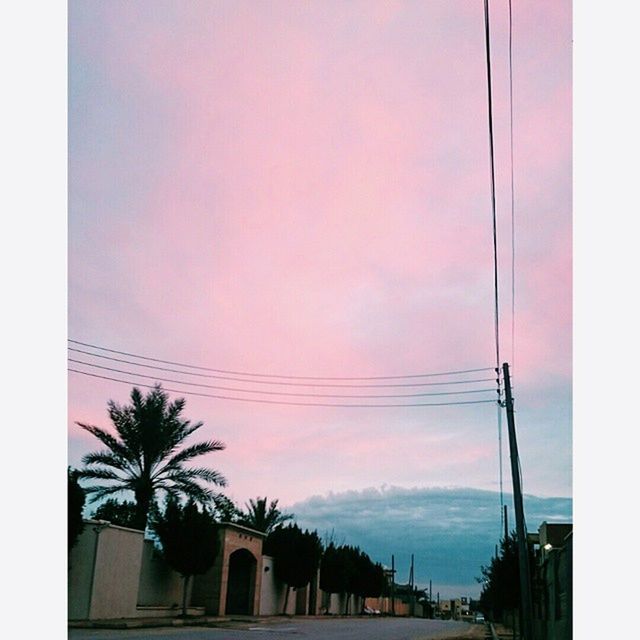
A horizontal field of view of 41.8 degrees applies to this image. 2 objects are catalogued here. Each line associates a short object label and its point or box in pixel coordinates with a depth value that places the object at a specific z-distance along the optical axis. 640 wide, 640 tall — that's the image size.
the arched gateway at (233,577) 13.58
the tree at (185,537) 11.85
